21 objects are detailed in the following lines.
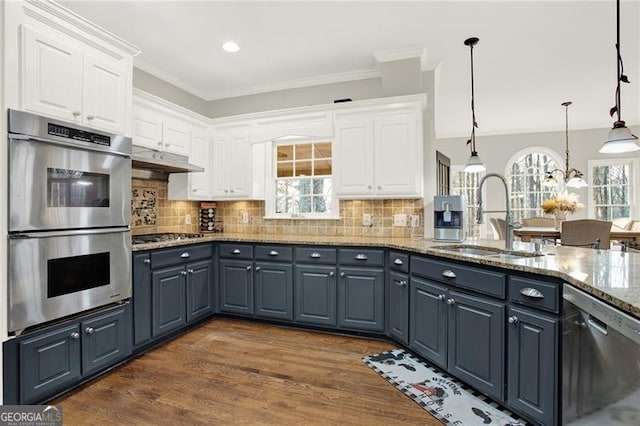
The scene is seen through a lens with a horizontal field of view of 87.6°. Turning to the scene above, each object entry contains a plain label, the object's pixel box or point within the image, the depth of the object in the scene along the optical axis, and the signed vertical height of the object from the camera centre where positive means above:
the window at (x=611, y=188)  6.75 +0.51
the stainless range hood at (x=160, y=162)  3.01 +0.49
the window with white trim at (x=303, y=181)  4.08 +0.39
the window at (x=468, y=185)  7.58 +0.63
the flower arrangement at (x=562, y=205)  5.45 +0.13
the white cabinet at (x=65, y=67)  1.95 +0.97
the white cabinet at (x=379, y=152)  3.34 +0.63
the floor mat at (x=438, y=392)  1.95 -1.19
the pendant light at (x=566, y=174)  5.51 +0.72
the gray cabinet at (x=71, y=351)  1.97 -0.92
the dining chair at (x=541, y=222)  5.97 -0.17
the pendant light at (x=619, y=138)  2.22 +0.51
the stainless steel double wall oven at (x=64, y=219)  1.93 -0.04
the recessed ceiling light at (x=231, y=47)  3.19 +1.62
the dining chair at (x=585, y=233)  4.04 -0.25
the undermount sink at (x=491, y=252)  2.41 -0.31
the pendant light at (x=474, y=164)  3.54 +0.52
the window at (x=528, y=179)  7.19 +0.74
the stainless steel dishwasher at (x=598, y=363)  1.21 -0.63
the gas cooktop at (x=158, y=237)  3.13 -0.25
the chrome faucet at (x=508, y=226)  2.52 -0.10
